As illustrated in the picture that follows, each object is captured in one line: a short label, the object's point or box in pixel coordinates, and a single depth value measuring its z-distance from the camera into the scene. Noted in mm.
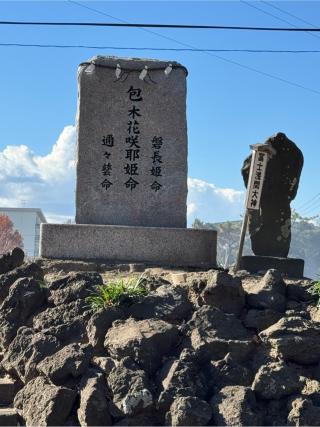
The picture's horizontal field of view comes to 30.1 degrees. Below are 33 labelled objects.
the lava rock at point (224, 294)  4996
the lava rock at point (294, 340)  4402
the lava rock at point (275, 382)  4078
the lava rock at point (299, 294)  5305
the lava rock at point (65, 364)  4348
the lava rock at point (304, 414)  3908
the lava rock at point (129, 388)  4008
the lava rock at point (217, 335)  4438
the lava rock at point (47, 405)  4113
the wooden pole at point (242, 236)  7934
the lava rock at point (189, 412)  3824
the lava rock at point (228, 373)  4195
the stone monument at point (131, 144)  8281
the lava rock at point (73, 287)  5297
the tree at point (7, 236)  47438
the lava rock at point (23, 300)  5402
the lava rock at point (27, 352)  4648
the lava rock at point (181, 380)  4027
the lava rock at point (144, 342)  4340
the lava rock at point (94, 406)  4047
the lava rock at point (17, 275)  5957
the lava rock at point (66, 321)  4859
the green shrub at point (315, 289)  5281
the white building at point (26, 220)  69062
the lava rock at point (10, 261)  6675
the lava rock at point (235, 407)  3840
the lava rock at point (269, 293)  5008
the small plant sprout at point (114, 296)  5060
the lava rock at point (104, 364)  4323
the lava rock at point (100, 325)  4656
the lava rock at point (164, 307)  4902
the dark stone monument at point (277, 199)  9273
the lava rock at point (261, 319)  4809
